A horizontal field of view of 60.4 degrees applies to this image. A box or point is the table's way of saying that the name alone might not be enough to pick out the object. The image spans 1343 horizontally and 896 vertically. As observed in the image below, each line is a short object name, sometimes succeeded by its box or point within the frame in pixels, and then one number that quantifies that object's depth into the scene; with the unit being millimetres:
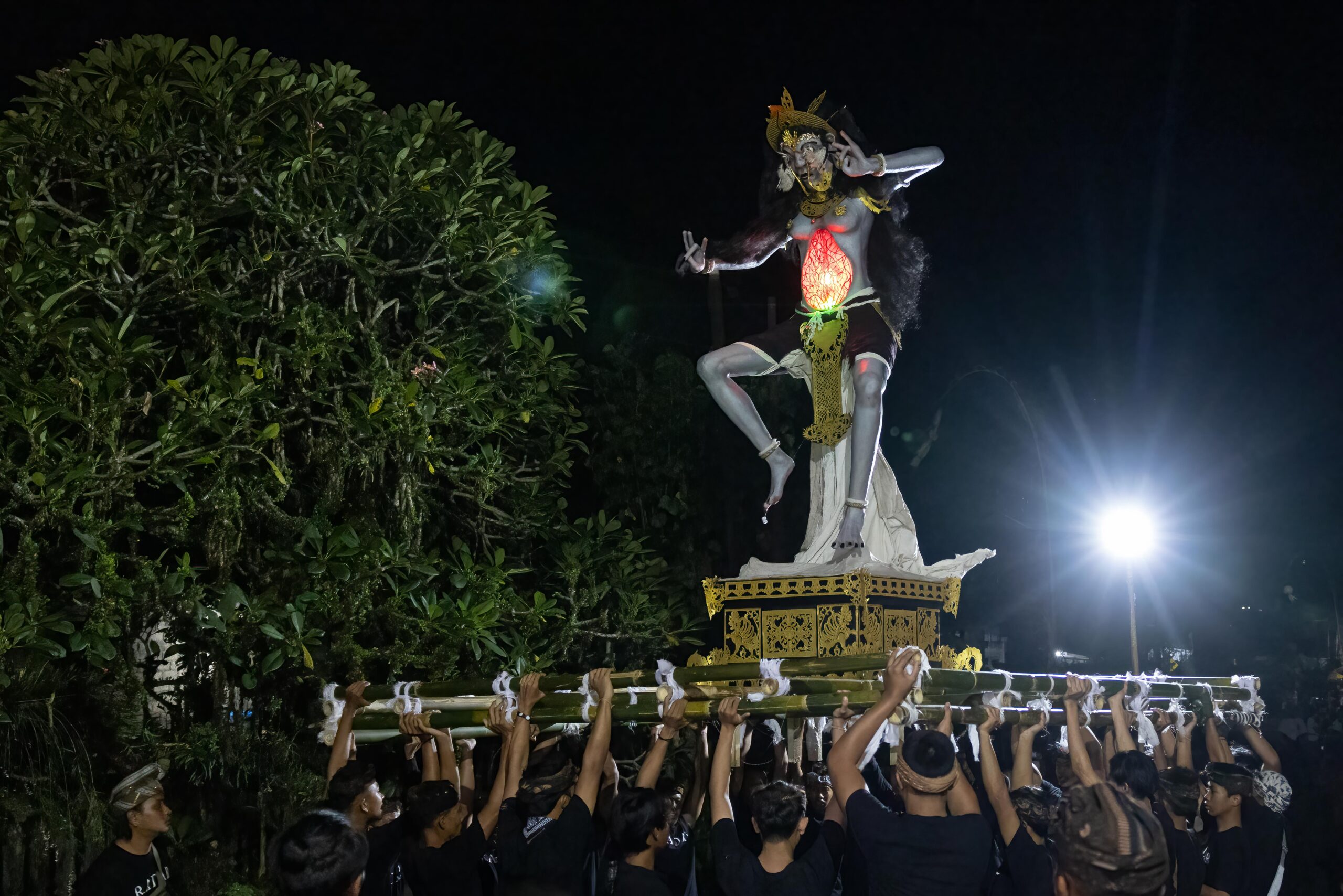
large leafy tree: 5051
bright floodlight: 12031
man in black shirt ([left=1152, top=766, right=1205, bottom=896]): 4285
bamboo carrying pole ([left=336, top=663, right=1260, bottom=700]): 4422
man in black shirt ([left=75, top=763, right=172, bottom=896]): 3752
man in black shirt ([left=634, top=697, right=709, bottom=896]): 3953
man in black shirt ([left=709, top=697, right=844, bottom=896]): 3471
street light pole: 11875
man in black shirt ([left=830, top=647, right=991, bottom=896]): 3279
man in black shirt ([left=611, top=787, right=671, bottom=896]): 3641
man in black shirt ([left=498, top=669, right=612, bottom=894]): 3605
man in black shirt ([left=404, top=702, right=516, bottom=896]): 3924
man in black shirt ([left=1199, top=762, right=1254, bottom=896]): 4727
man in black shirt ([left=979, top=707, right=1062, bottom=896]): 3709
